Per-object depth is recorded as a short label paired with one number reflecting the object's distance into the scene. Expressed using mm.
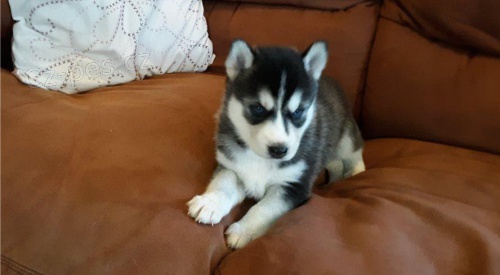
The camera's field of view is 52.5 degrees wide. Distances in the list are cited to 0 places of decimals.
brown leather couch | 1237
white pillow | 1755
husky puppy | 1378
